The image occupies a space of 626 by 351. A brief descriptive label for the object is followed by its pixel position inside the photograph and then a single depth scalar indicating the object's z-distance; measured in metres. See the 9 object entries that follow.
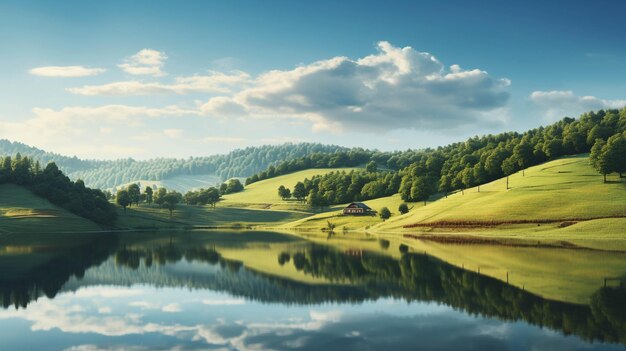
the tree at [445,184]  182.62
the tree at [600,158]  132.00
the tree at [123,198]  197.38
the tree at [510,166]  173.75
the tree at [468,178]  178.09
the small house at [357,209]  182.18
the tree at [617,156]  131.25
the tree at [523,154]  177.50
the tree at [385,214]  158.38
